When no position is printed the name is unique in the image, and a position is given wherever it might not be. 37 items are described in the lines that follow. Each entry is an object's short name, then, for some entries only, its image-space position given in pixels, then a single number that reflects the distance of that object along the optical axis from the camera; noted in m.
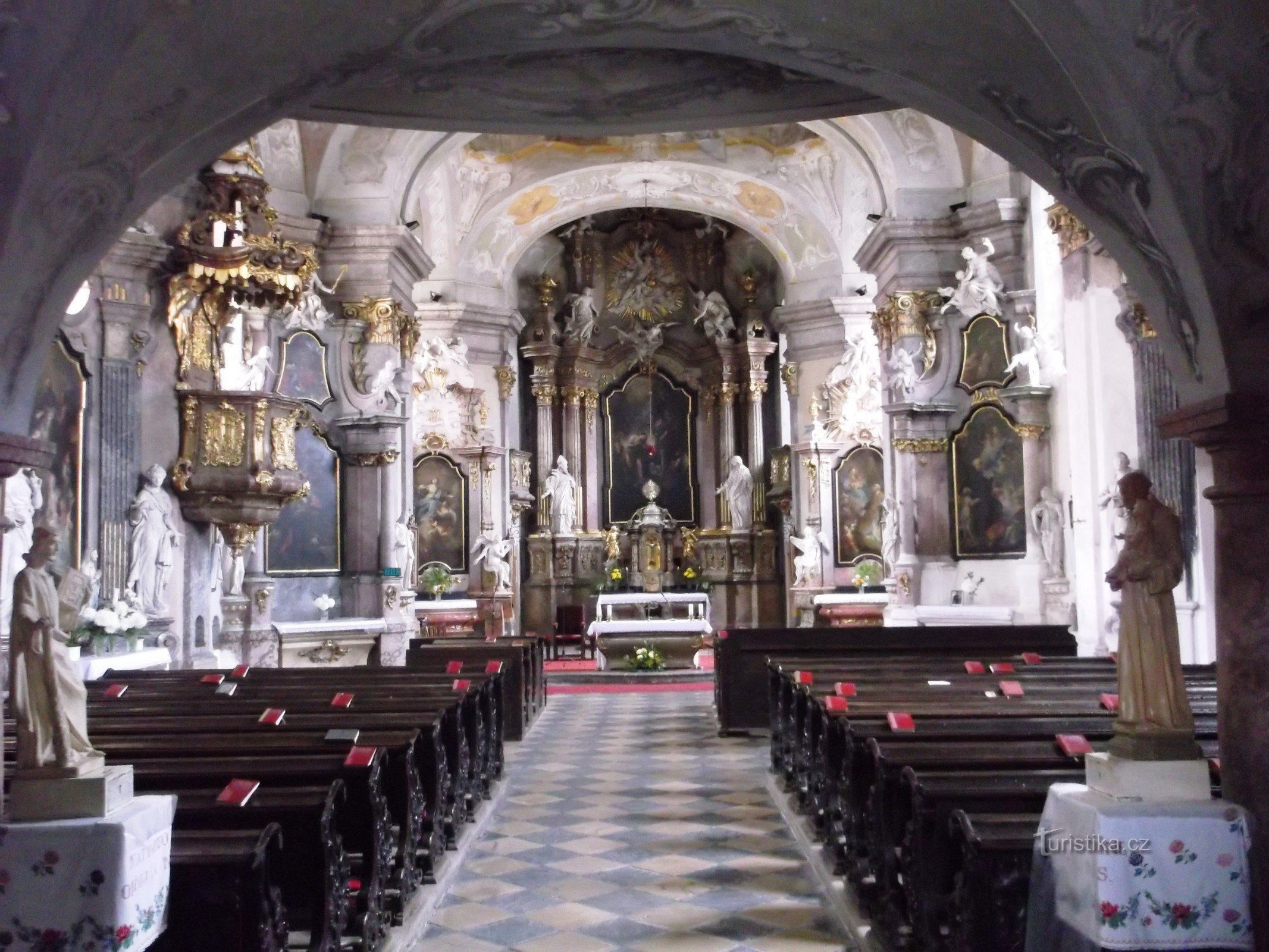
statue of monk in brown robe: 4.09
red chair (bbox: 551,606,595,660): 21.95
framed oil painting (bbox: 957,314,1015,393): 15.10
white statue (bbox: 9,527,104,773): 3.98
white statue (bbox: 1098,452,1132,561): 10.45
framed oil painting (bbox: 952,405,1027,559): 15.08
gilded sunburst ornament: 25.30
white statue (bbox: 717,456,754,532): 24.16
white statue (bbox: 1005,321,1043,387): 13.45
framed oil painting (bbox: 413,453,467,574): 21.80
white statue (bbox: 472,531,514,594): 21.59
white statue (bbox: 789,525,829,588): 21.39
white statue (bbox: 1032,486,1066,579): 13.61
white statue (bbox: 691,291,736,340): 24.72
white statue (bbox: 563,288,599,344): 24.59
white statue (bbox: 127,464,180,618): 11.03
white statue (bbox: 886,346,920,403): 15.95
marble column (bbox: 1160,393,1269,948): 4.43
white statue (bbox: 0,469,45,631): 8.90
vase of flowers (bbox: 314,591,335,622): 15.52
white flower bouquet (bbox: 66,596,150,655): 9.88
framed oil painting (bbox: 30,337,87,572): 10.01
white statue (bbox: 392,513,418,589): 16.58
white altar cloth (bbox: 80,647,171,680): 9.77
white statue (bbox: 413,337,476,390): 21.44
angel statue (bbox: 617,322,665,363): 25.06
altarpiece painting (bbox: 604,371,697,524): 25.39
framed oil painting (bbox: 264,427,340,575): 15.69
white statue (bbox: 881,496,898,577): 16.41
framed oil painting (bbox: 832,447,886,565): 21.30
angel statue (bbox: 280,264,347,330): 15.61
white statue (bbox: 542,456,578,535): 24.23
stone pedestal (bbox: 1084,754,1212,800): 4.02
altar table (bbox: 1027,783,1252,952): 3.71
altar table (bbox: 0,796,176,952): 3.70
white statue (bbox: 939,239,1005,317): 15.03
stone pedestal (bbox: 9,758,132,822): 3.92
